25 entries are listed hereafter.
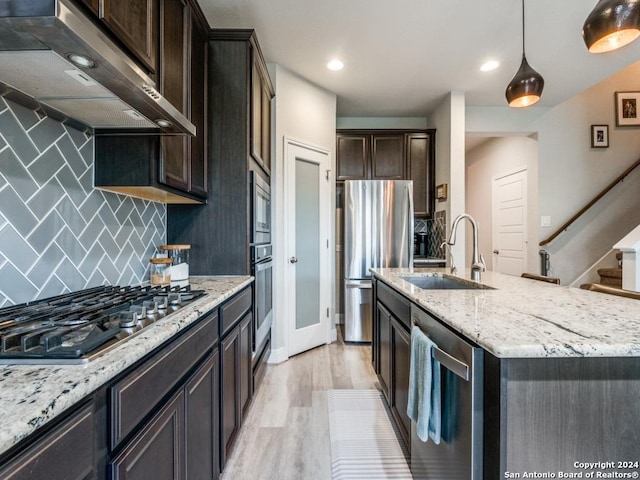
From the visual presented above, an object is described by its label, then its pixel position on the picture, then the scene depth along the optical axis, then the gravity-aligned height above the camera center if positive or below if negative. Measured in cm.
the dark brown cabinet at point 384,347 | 198 -73
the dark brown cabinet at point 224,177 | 209 +42
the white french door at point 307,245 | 306 -6
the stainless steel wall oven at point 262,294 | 222 -43
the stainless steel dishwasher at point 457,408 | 85 -50
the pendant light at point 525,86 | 203 +100
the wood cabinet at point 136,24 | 106 +80
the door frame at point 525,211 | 445 +43
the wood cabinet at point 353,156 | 402 +106
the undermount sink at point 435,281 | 208 -29
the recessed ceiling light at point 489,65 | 302 +170
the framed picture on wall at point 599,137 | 421 +136
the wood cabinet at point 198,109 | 183 +80
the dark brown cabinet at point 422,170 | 403 +89
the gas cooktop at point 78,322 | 65 -22
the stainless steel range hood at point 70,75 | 71 +48
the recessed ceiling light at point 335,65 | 296 +167
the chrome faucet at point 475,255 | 197 -10
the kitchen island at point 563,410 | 77 -42
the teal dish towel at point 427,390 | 106 -53
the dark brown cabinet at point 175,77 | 145 +81
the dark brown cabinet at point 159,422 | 52 -44
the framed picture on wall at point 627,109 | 422 +175
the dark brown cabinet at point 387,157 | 402 +105
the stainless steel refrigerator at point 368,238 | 351 +2
